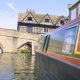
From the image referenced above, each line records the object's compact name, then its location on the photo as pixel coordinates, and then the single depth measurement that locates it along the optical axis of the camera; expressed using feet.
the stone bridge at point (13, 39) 74.46
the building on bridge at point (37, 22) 92.12
